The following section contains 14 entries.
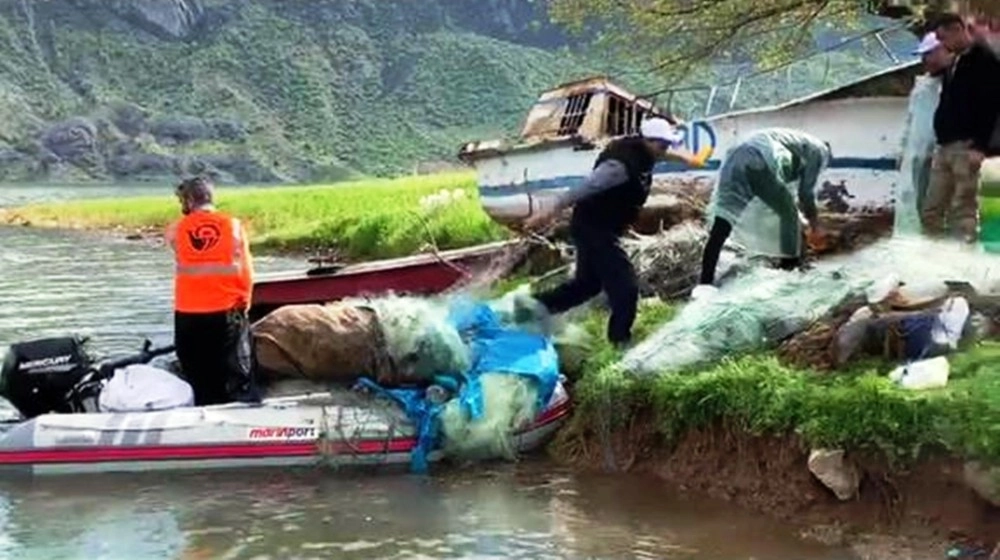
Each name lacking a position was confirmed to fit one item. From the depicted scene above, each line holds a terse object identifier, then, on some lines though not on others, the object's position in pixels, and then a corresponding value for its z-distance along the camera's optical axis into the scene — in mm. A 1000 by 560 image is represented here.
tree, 14898
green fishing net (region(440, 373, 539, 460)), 9555
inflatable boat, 9539
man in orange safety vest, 9836
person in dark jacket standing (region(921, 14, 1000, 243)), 9461
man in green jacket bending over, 10727
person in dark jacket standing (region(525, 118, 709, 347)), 10055
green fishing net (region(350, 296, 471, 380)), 9914
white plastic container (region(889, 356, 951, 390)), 7922
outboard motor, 10008
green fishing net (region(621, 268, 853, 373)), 9352
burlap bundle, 9891
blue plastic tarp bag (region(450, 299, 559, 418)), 9766
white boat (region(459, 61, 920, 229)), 13516
